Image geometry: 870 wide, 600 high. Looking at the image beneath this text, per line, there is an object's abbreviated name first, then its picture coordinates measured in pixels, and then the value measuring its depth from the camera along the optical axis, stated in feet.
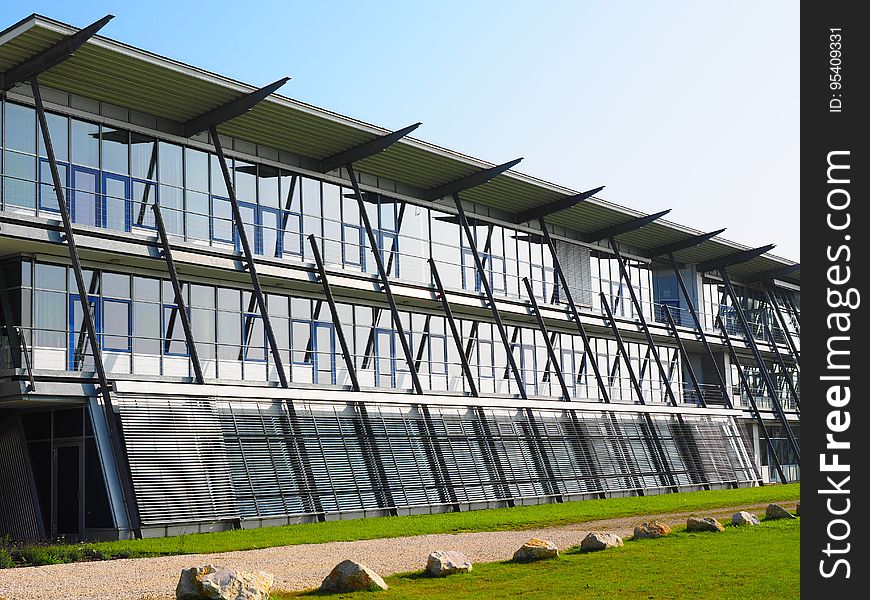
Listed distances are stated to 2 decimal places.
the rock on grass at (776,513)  76.84
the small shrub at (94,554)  66.01
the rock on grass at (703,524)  68.13
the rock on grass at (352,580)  45.50
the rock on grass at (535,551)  55.36
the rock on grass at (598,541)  59.52
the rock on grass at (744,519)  71.46
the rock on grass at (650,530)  65.57
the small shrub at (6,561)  61.60
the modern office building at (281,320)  87.97
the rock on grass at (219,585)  40.75
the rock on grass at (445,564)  50.19
